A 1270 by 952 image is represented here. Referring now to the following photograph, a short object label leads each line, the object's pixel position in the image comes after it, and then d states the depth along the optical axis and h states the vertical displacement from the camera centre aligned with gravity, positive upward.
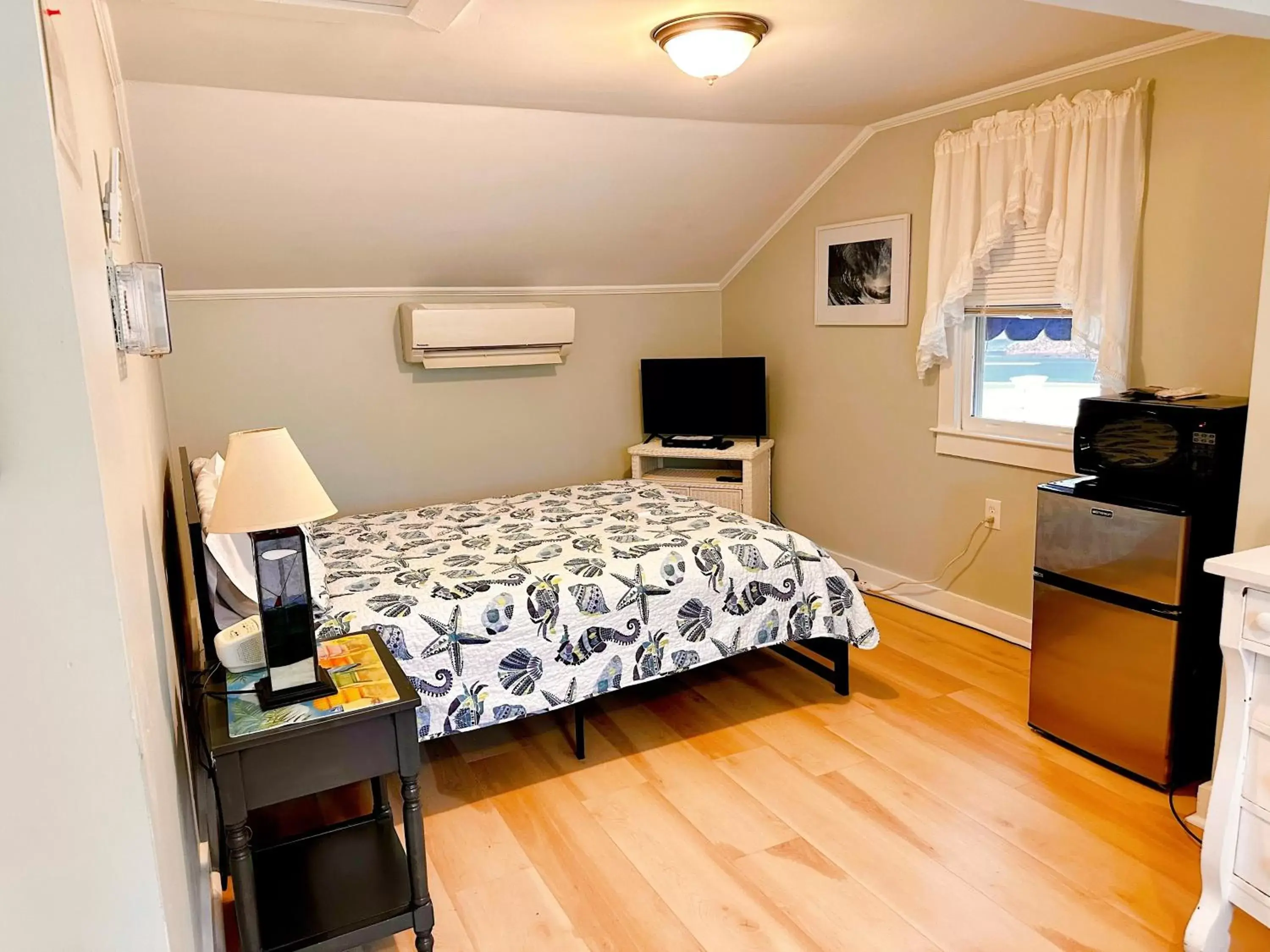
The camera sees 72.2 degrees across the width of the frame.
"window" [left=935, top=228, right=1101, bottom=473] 3.27 -0.16
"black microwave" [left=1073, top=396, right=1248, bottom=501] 2.36 -0.33
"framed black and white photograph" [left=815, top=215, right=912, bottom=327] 3.86 +0.29
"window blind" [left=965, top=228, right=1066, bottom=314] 3.22 +0.20
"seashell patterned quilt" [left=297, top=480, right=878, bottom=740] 2.53 -0.80
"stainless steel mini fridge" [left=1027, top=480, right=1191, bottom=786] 2.44 -0.87
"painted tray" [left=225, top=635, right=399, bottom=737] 1.78 -0.73
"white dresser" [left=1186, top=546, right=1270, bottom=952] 1.75 -0.92
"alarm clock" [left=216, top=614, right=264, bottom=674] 1.95 -0.66
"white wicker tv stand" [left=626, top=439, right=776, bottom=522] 4.48 -0.72
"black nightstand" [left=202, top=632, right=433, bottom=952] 1.74 -1.06
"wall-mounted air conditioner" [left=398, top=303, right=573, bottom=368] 4.12 +0.05
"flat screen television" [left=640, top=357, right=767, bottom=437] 4.59 -0.30
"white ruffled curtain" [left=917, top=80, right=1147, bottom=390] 2.89 +0.48
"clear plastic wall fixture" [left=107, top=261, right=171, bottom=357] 1.55 +0.09
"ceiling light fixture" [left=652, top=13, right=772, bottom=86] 2.38 +0.83
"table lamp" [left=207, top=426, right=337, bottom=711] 1.71 -0.37
